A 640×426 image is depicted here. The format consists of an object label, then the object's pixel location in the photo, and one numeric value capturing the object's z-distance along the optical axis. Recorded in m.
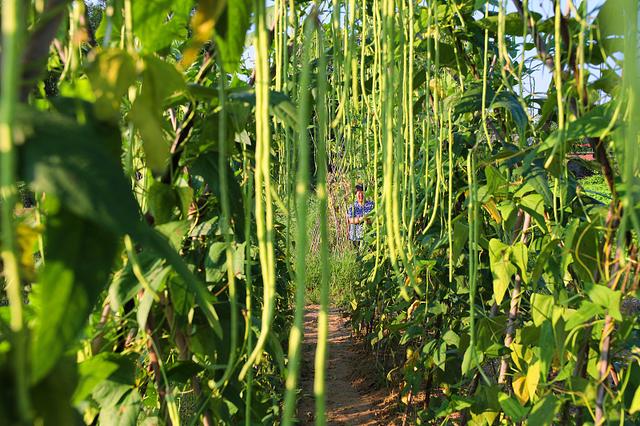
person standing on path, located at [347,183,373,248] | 5.69
